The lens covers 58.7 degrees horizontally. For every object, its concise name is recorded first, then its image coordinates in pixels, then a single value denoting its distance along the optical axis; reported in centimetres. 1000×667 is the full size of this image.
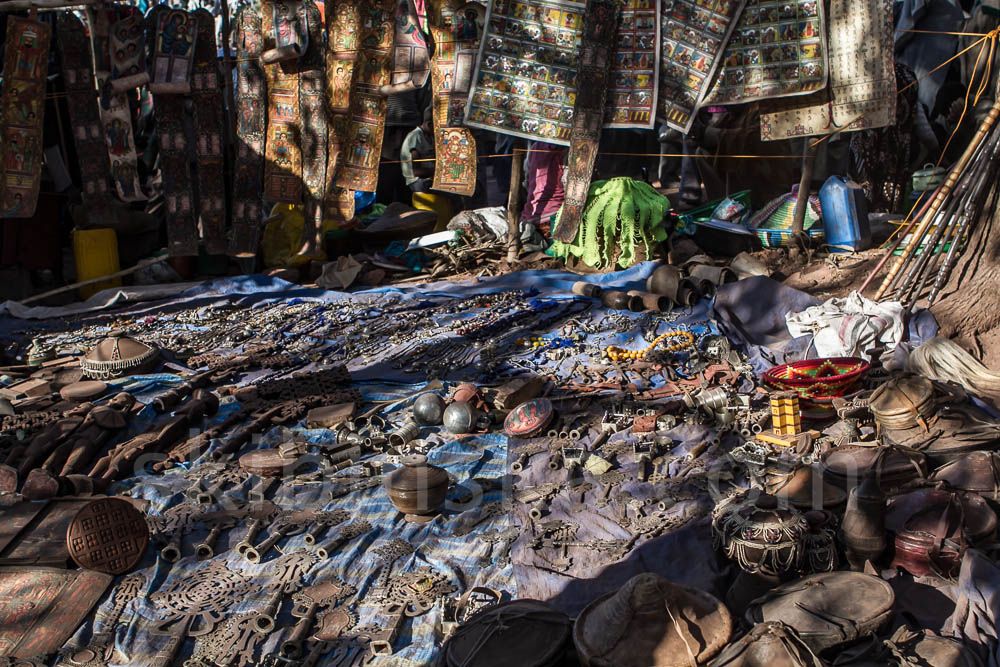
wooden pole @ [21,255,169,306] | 948
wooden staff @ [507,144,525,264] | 959
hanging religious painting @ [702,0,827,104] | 805
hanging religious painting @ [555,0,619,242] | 834
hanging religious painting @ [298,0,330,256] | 884
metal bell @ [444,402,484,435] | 608
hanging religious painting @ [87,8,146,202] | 848
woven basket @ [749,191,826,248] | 991
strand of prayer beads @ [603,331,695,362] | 725
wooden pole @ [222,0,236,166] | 939
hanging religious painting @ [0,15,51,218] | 837
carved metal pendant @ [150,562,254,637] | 425
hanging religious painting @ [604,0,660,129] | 833
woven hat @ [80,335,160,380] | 716
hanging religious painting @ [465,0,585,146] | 844
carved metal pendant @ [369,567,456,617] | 427
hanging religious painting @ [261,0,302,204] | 905
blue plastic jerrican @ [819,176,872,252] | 932
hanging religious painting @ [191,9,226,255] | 894
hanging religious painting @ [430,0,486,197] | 853
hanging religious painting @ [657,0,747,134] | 818
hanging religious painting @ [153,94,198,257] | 928
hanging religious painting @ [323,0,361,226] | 880
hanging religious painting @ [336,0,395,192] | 880
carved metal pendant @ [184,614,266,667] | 395
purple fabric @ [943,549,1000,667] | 339
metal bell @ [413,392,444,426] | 622
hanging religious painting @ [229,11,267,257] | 890
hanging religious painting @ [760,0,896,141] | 793
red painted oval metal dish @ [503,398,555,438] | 602
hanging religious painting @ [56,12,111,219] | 862
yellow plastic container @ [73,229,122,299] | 991
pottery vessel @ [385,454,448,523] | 497
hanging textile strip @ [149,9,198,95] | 870
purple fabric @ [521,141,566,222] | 1110
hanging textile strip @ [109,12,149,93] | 852
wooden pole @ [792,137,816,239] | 914
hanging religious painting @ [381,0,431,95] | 879
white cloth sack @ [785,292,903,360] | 661
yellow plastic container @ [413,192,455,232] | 1209
